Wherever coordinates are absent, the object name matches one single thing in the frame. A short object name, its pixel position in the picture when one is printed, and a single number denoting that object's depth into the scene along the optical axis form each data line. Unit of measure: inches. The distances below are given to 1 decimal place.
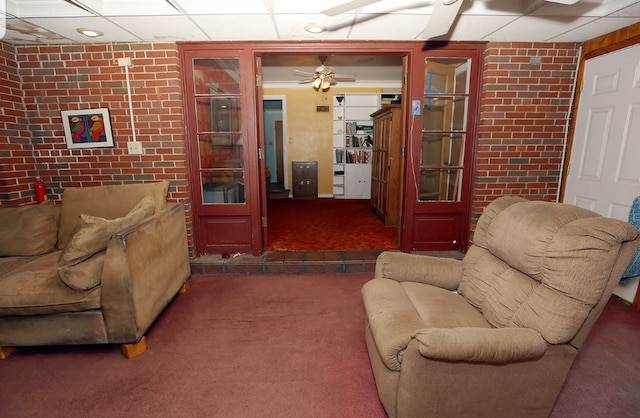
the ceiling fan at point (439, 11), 70.5
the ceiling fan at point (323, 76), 191.8
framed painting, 121.7
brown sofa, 70.1
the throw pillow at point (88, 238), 67.9
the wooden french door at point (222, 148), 123.8
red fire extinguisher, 121.8
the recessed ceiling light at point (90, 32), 104.4
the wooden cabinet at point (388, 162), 175.8
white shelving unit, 263.3
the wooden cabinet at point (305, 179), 270.4
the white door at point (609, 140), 99.4
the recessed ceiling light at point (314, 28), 103.7
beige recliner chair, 47.2
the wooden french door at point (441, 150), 125.6
